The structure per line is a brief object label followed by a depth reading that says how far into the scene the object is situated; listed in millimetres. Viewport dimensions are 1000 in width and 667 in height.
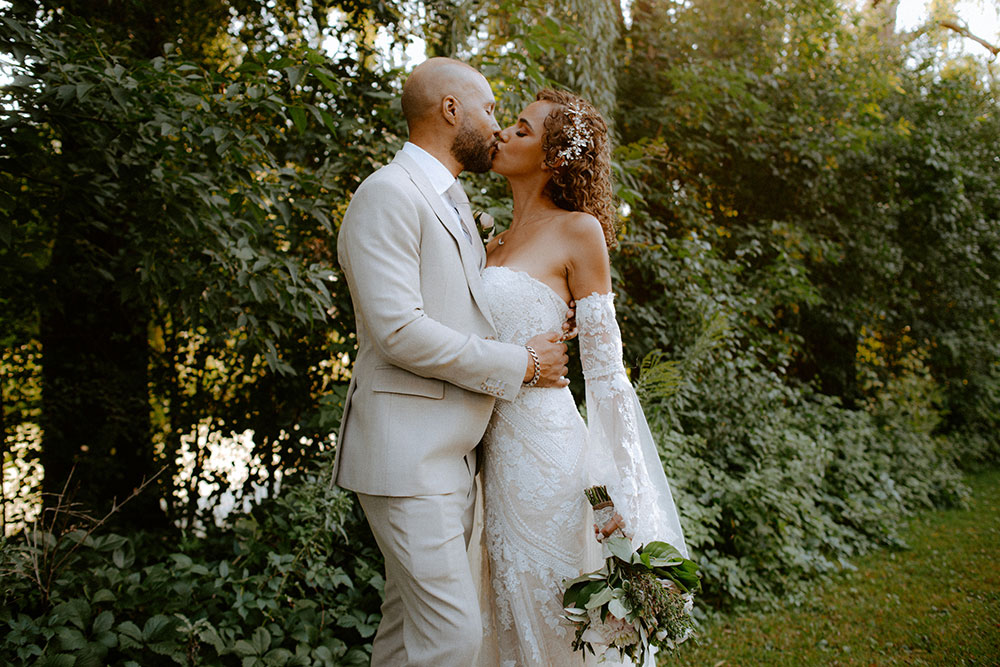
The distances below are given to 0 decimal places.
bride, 1949
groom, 1725
